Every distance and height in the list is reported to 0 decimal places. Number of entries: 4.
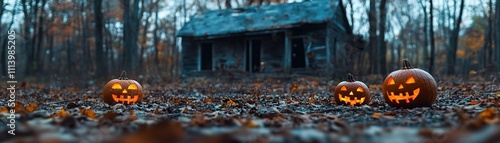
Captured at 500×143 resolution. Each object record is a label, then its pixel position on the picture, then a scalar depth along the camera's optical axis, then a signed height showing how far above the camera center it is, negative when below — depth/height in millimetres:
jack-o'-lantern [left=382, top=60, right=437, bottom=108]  4296 -280
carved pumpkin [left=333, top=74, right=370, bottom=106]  5051 -393
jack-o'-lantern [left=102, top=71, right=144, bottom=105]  5297 -392
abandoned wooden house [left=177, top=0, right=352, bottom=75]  14602 +1300
